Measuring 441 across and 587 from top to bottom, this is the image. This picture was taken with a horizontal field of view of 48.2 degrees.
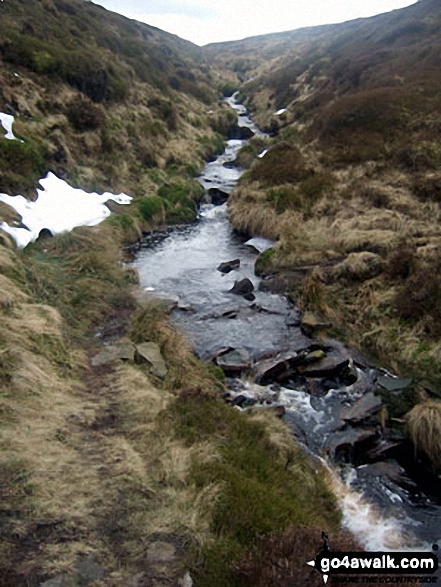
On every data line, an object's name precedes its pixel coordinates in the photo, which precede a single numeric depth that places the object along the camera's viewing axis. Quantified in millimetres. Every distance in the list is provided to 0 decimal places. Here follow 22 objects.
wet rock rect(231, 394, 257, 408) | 9195
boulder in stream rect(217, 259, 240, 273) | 16438
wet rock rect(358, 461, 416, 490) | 7485
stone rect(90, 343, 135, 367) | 9281
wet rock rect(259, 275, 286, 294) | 14789
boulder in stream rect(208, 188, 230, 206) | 25188
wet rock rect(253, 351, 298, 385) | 10110
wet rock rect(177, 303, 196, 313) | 13344
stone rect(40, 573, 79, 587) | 4180
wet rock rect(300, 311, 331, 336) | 11914
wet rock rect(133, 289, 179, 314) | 12914
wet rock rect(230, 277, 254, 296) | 14617
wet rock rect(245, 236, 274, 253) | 18353
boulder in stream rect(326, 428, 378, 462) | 8086
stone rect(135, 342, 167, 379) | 9185
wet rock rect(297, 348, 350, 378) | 10227
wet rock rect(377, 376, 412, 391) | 9240
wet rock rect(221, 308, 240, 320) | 13070
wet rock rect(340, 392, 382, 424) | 8703
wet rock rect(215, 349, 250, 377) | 10414
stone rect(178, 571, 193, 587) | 4379
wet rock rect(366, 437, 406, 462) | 7992
